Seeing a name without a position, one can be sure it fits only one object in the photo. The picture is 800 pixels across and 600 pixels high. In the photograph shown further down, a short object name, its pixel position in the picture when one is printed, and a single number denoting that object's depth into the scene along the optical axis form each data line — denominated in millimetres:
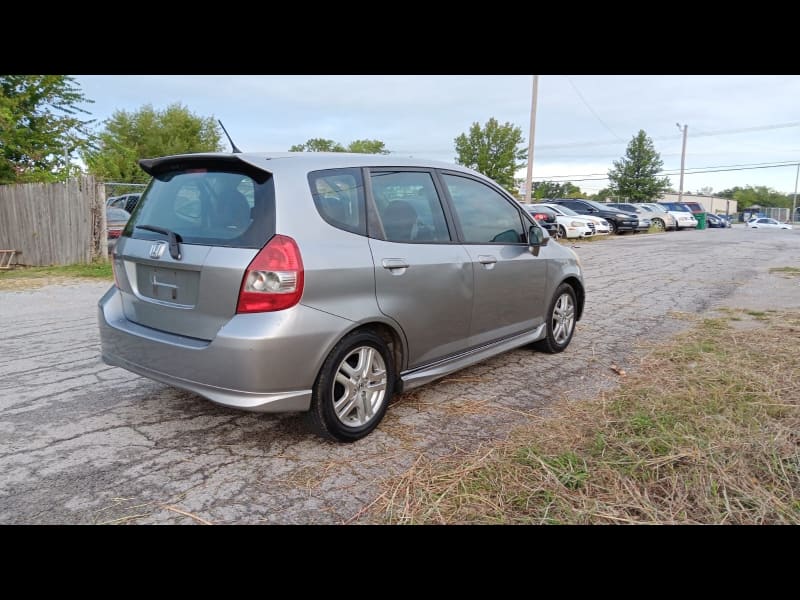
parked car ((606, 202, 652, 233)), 29383
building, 80500
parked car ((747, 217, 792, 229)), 46231
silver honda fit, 2840
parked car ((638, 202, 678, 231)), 32125
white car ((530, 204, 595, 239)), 21484
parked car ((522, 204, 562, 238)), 19653
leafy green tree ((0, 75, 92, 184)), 13500
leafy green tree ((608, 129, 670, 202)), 57281
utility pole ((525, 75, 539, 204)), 20772
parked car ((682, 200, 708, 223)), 41719
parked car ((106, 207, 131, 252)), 11844
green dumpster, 37531
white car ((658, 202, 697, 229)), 33500
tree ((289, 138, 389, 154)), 69419
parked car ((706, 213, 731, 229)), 42125
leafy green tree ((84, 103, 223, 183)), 37000
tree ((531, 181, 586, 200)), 89750
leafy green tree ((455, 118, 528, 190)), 44469
